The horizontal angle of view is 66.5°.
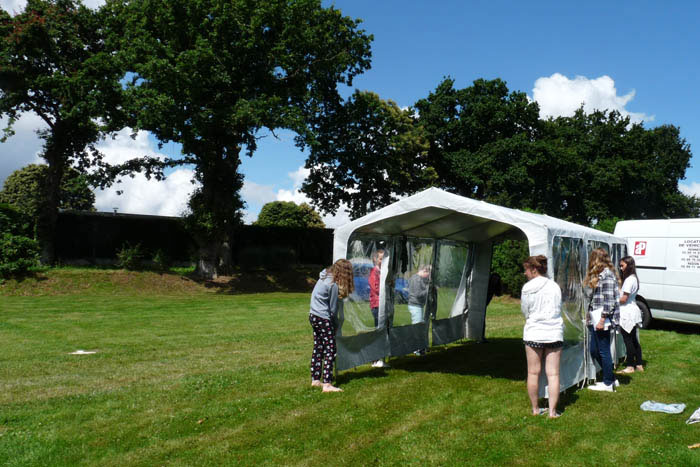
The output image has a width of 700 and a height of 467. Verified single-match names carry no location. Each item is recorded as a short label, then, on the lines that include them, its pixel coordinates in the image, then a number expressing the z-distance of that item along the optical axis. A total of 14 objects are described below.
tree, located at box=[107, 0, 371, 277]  23.03
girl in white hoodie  6.23
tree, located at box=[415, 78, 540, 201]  37.66
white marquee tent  7.85
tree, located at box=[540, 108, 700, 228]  40.06
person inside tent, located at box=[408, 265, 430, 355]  10.13
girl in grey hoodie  7.75
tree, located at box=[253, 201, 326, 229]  56.94
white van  13.09
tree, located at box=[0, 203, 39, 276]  22.52
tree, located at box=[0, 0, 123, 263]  24.48
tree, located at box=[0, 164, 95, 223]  43.03
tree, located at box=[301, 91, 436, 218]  31.27
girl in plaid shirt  7.55
